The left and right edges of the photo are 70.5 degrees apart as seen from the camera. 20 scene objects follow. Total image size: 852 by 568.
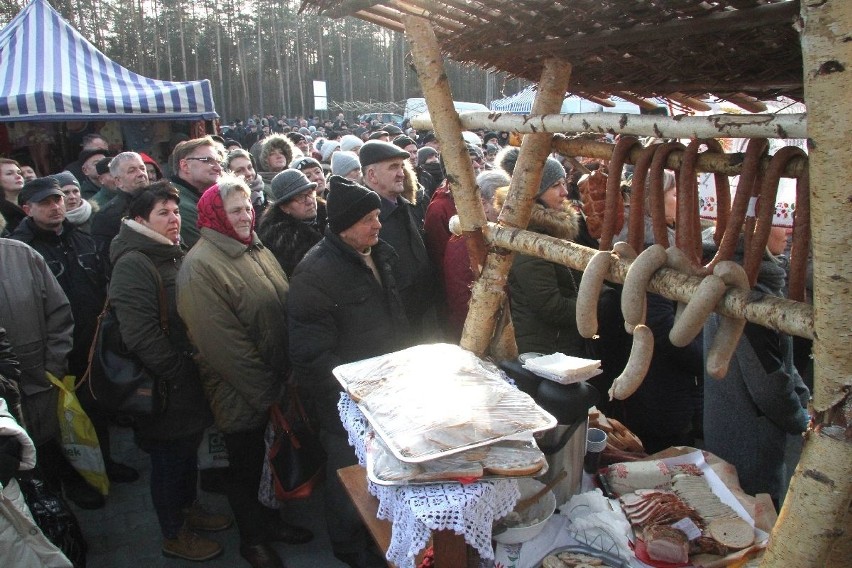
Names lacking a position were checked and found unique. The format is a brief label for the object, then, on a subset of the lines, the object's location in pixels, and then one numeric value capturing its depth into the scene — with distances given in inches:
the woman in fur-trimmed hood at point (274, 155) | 226.4
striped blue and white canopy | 268.7
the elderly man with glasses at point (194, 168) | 154.6
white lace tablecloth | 51.3
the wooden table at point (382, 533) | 56.6
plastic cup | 74.7
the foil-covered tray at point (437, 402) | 52.7
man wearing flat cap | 137.7
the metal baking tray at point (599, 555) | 58.2
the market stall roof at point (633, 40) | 43.1
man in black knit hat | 105.0
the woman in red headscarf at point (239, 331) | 108.3
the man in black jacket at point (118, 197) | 146.3
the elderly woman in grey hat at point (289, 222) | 135.3
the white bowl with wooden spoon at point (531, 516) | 59.6
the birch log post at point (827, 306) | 32.9
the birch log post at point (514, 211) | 59.4
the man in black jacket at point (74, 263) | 137.7
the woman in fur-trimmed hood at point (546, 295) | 120.4
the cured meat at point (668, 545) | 57.3
